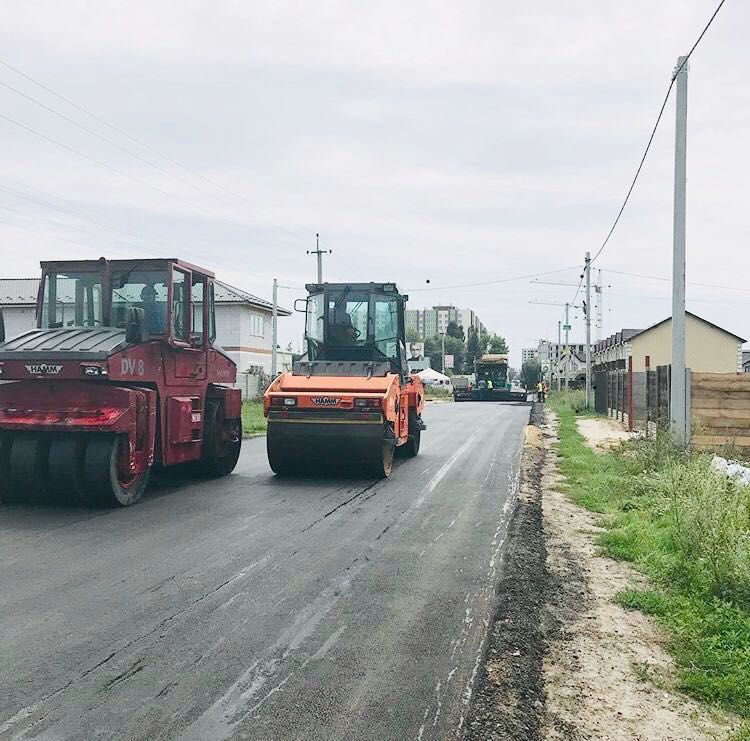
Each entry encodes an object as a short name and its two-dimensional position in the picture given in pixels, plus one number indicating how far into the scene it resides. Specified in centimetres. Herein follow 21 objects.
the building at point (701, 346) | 5309
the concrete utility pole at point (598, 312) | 4417
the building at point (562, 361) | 6609
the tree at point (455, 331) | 12932
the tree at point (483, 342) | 11794
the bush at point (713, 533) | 600
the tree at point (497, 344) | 12156
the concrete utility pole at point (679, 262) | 1300
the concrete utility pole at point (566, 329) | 5581
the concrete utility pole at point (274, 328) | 4122
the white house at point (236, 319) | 4350
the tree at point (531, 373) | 9469
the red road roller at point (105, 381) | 905
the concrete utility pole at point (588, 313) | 3657
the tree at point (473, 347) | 11569
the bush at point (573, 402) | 3727
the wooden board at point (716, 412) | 1395
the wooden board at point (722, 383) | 1392
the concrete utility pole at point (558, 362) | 6500
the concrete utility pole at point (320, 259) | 4712
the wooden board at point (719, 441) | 1381
